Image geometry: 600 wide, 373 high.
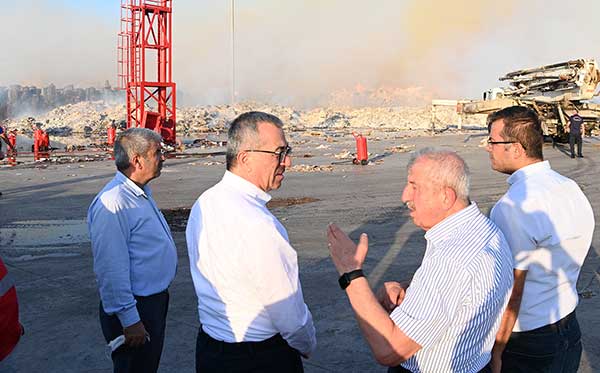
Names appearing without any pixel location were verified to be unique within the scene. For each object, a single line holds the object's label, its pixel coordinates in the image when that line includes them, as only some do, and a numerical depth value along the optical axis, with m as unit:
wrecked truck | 21.73
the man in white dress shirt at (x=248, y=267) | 2.43
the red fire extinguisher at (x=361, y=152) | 18.94
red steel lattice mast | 24.19
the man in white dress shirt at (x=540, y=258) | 2.73
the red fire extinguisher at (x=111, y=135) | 28.05
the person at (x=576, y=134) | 19.44
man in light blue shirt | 3.16
